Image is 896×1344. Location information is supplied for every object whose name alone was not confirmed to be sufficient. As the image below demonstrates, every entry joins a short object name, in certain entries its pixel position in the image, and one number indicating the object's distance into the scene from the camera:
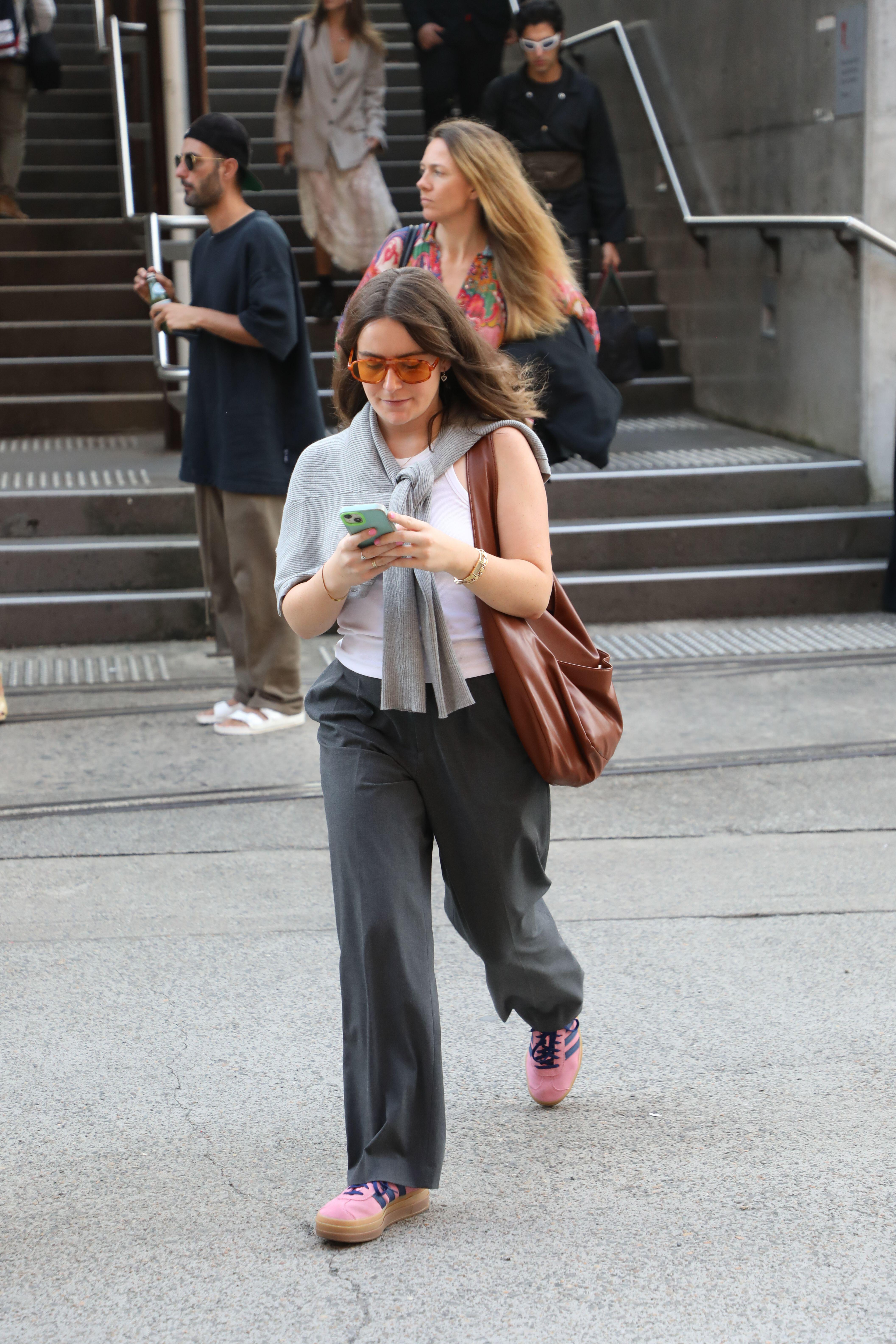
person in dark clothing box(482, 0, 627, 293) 15.77
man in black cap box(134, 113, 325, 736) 10.87
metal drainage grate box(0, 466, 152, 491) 15.03
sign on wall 15.30
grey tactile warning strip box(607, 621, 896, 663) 13.84
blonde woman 9.11
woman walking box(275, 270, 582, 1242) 5.47
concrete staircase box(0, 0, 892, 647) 14.24
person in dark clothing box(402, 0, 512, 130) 18.81
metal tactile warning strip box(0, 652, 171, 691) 13.08
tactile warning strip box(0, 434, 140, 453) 17.25
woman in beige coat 17.05
